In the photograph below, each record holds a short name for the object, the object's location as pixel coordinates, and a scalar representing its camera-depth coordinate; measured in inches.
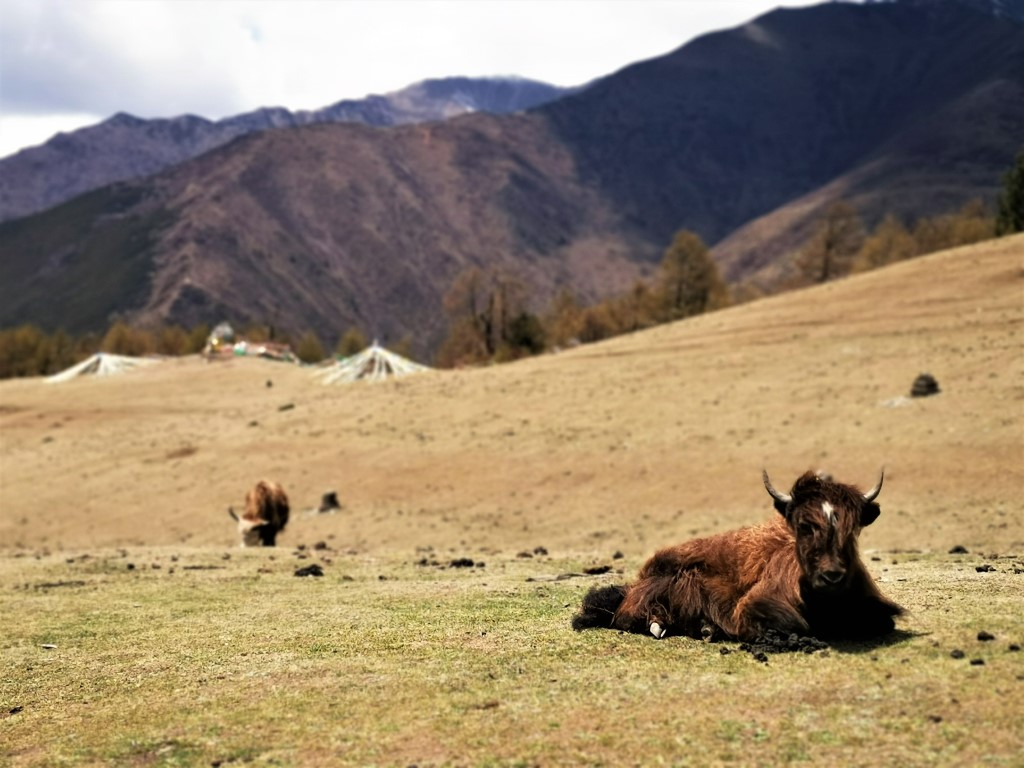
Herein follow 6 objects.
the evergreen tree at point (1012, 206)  3112.7
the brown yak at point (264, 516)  972.6
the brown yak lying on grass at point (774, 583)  315.6
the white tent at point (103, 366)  3277.6
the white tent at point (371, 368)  2645.2
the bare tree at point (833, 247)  3363.7
